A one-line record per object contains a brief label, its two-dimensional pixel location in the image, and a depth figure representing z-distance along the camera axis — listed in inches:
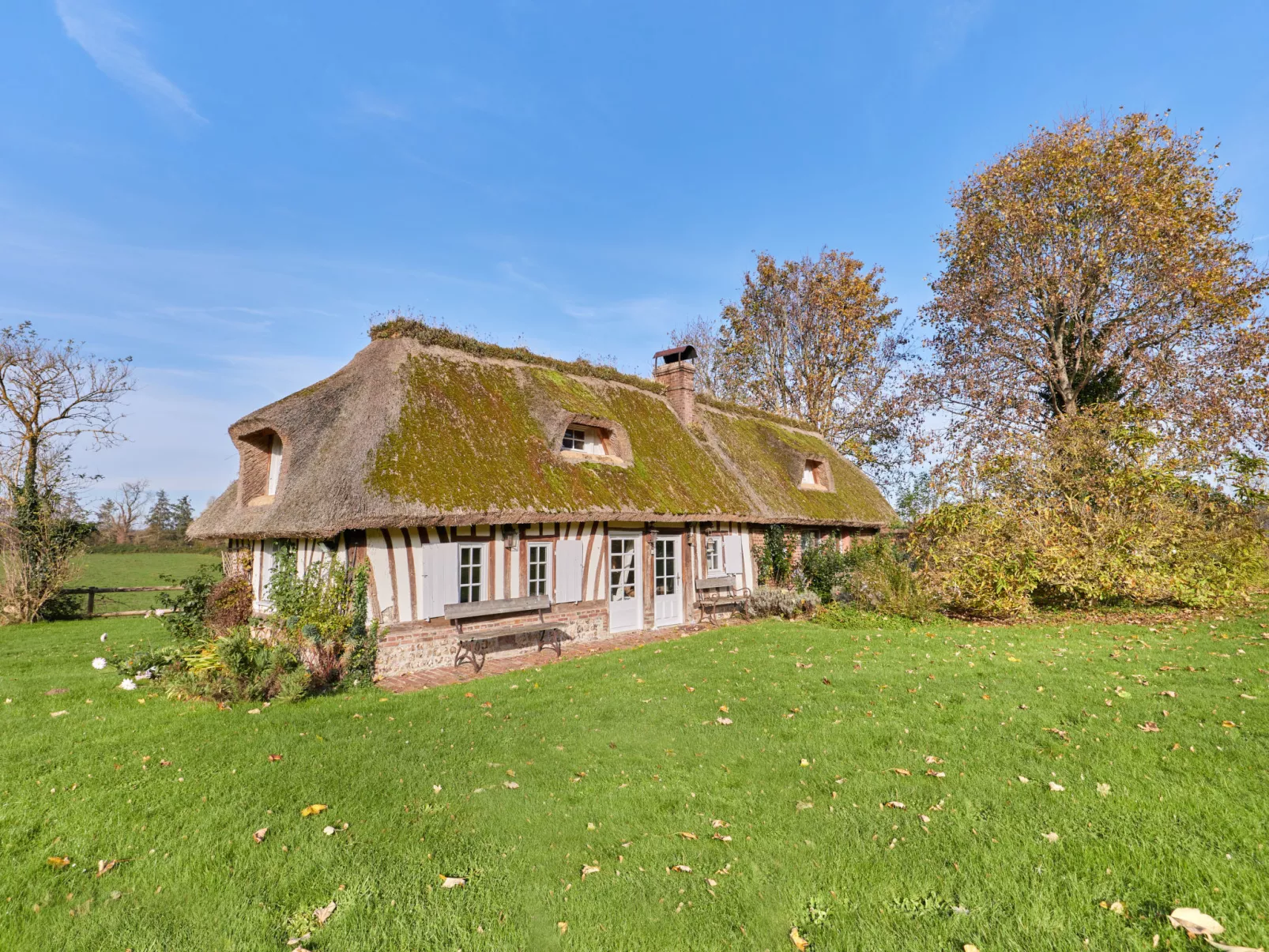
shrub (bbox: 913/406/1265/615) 449.7
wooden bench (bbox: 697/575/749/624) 527.2
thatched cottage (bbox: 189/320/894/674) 351.3
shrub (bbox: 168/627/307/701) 284.8
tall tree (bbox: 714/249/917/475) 957.8
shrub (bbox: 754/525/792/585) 583.8
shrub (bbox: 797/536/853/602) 602.5
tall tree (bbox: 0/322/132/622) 592.7
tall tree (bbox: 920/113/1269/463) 621.6
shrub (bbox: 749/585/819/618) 530.9
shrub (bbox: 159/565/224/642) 392.2
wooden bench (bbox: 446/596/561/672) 366.0
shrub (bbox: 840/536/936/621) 468.1
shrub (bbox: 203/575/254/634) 405.4
